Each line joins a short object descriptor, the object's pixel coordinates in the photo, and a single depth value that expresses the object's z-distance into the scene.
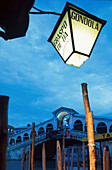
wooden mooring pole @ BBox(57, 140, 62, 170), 4.63
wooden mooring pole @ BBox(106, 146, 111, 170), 4.72
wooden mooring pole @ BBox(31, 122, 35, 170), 5.32
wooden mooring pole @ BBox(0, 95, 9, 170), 1.58
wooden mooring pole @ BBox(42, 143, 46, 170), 5.38
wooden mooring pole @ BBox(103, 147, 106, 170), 4.64
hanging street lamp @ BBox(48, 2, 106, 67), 2.04
